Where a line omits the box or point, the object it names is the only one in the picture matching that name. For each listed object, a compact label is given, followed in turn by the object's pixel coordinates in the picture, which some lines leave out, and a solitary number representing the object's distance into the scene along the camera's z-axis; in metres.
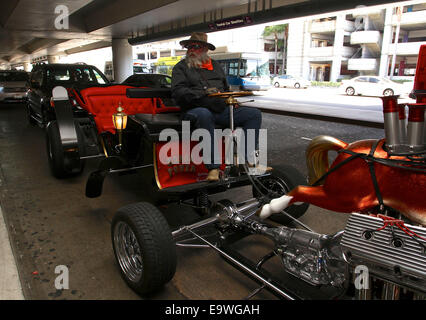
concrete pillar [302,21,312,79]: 38.26
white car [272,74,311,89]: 30.52
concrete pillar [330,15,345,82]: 35.38
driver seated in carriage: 3.19
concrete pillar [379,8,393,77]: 30.65
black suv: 8.07
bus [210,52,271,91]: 22.50
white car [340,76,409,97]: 21.44
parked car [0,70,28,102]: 14.26
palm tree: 46.16
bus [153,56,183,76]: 27.43
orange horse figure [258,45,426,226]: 1.67
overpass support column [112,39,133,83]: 21.98
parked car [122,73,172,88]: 12.69
